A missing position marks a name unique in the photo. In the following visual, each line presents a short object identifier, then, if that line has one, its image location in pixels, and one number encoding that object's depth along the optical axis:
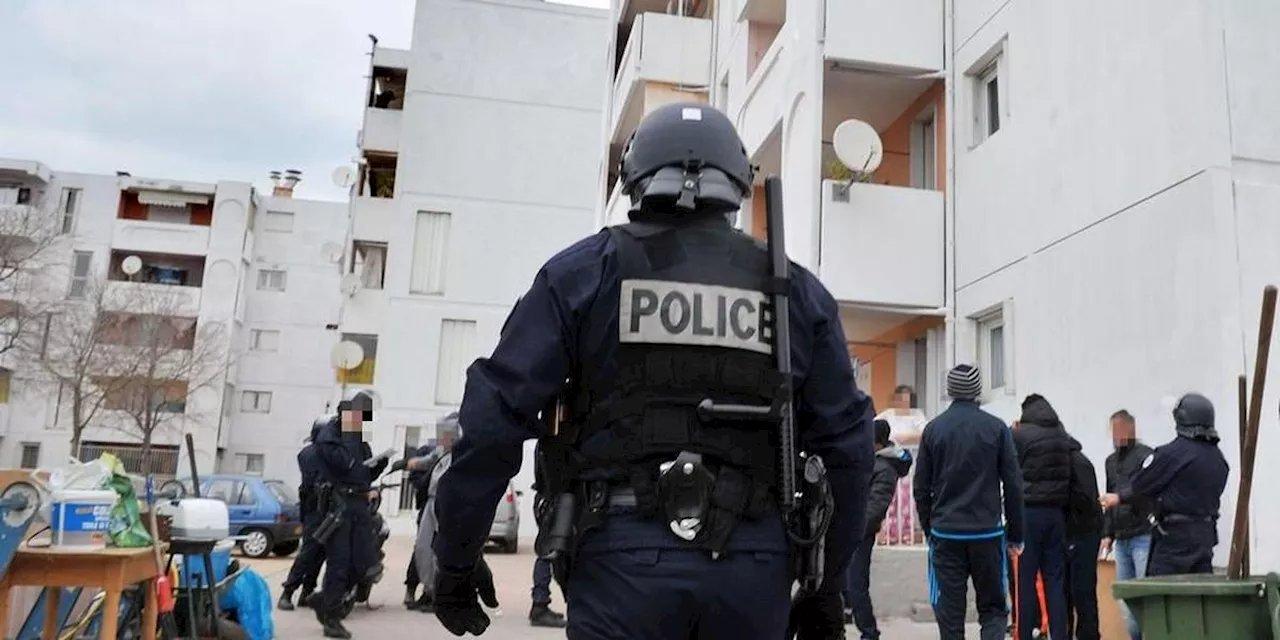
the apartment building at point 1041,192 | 7.89
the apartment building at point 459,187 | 29.78
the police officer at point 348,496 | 8.24
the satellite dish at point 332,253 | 33.81
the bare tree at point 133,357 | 38.34
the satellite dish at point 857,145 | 11.66
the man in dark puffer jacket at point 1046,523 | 7.12
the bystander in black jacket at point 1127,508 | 7.36
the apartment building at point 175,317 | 41.03
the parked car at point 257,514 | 18.64
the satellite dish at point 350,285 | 29.80
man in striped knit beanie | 6.37
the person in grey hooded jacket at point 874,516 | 7.94
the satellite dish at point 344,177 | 31.03
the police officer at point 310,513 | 8.80
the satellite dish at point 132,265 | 45.94
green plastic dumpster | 4.15
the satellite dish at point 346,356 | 27.56
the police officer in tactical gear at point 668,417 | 2.64
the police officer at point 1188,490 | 6.54
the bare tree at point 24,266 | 33.41
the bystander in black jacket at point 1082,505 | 7.33
